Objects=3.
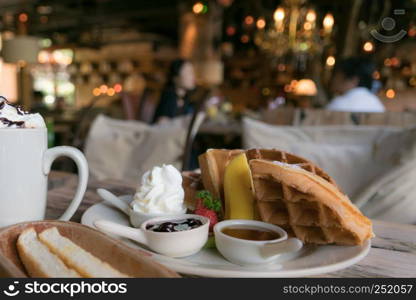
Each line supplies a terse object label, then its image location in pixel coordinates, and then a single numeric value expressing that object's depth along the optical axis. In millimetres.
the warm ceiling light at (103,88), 13866
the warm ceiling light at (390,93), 10242
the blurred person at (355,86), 4352
